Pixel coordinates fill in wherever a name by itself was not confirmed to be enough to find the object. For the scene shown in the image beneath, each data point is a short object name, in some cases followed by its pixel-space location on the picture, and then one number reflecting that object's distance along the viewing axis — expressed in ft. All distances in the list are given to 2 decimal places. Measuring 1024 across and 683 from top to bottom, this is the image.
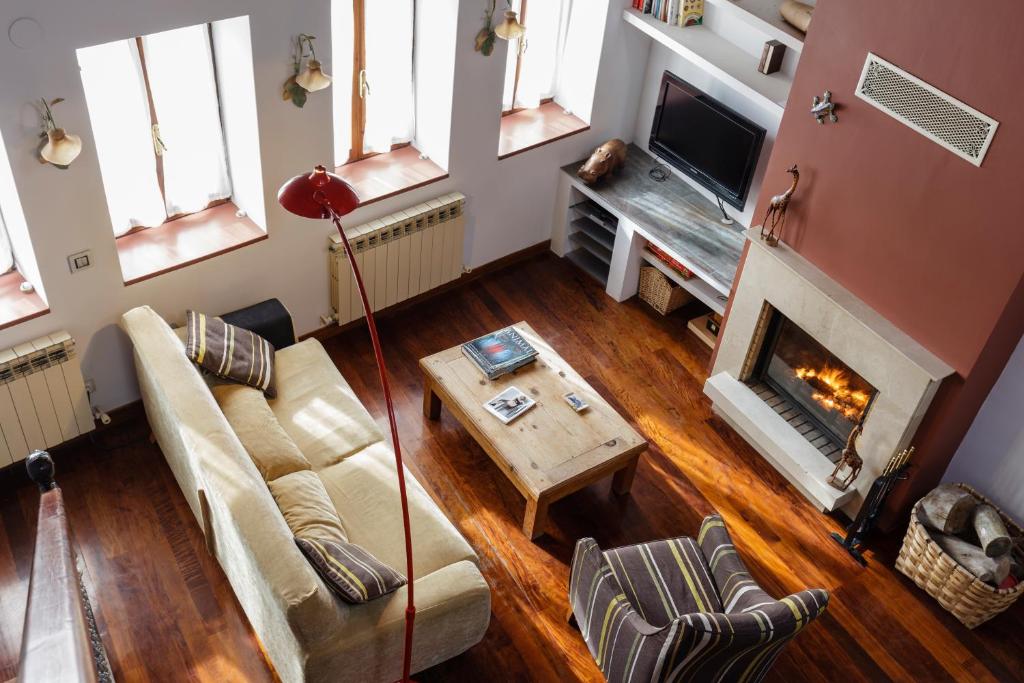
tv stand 20.29
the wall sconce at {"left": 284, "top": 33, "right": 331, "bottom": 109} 16.24
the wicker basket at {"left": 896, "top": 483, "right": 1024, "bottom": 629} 15.64
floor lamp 11.01
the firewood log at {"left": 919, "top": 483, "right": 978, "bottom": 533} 16.30
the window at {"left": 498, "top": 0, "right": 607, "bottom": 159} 20.85
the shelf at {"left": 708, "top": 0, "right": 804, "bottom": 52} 16.88
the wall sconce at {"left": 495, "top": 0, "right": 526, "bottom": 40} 18.10
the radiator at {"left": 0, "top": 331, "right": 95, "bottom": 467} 15.80
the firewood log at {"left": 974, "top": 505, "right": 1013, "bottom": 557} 15.81
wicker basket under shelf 21.72
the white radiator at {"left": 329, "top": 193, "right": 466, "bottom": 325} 19.35
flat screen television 19.25
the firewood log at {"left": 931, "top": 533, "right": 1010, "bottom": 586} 15.70
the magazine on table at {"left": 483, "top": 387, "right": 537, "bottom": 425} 17.10
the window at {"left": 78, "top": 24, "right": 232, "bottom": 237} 15.56
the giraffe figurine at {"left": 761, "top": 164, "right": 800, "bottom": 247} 16.61
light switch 15.88
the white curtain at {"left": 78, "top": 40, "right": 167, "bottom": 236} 15.31
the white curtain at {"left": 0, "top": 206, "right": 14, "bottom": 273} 16.01
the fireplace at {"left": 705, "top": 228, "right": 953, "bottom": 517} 15.89
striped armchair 12.25
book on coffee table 17.87
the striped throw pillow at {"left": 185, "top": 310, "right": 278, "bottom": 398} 16.24
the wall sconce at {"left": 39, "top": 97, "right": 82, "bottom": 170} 13.98
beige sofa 12.67
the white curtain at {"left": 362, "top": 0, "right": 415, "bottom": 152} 18.29
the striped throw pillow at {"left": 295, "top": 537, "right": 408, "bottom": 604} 12.74
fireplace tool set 16.44
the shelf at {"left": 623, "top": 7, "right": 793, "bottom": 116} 18.44
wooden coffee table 16.37
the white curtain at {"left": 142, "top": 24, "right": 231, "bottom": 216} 16.01
